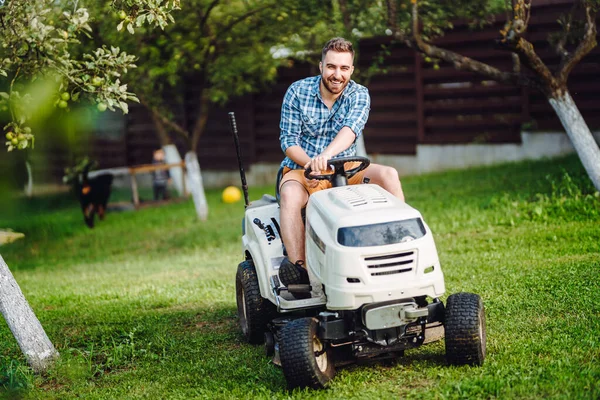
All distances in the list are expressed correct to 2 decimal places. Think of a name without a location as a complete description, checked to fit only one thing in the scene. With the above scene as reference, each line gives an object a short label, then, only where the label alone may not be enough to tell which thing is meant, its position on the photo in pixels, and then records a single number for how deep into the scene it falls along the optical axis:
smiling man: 4.47
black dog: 12.55
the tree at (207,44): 10.23
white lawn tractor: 3.84
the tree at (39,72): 4.86
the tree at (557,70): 8.08
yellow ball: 14.03
